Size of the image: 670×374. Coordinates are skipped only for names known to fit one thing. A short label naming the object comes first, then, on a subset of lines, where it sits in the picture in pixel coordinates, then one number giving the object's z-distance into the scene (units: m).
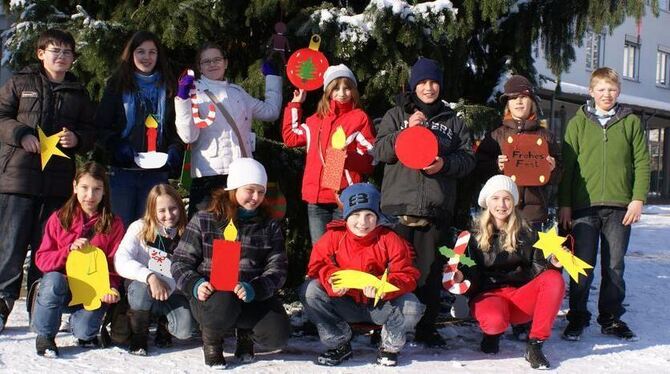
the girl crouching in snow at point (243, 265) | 3.83
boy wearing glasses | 4.32
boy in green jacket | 4.62
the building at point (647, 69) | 20.06
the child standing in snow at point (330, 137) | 4.48
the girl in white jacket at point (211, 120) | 4.35
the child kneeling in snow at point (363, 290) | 3.95
